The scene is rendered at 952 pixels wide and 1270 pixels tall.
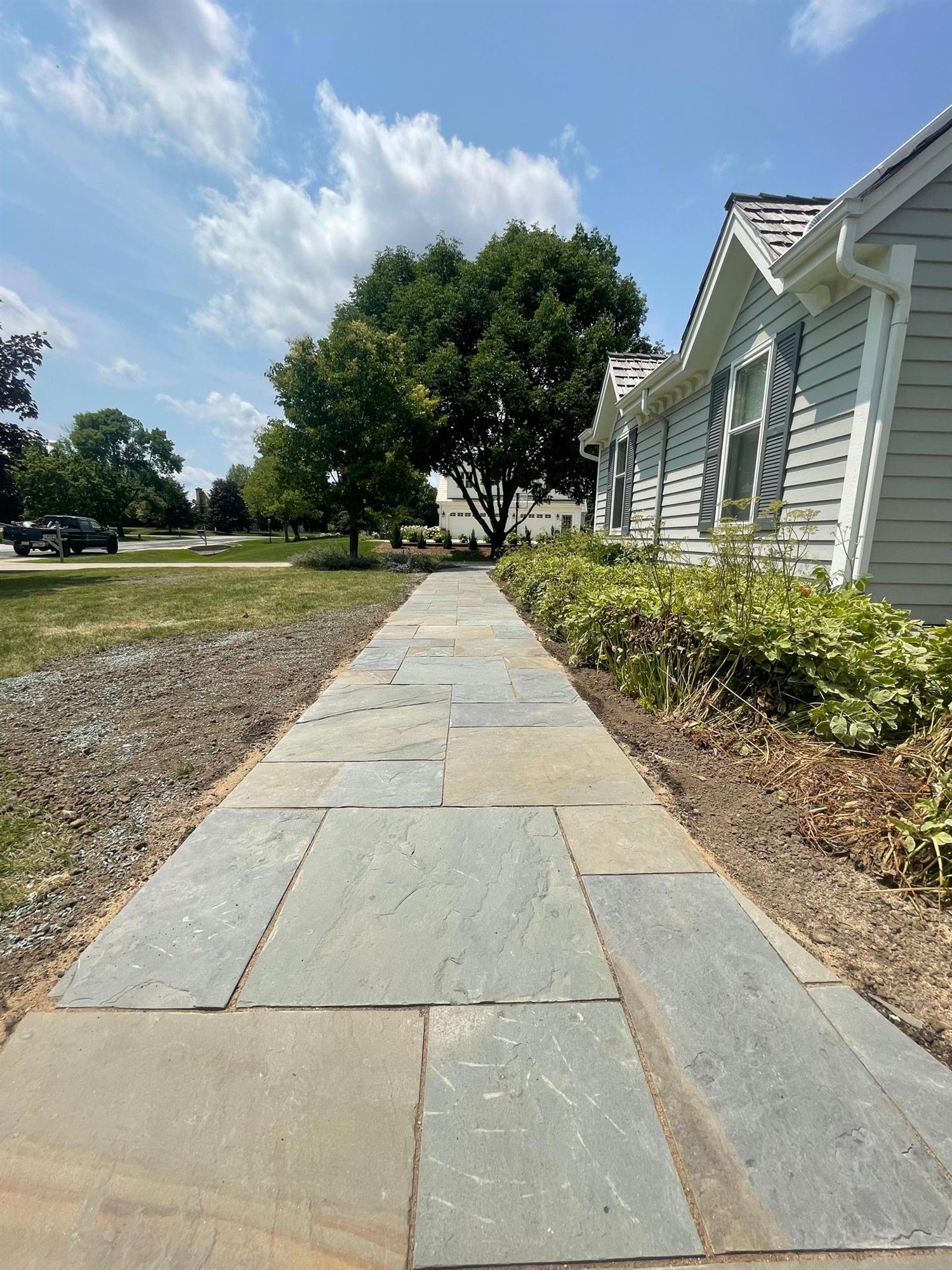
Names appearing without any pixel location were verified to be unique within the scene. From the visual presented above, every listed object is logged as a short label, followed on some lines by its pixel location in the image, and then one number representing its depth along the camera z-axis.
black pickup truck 23.25
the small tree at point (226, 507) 59.16
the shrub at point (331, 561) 16.23
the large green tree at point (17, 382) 13.45
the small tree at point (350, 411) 14.56
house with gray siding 3.68
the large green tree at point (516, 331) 17.27
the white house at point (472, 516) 36.50
